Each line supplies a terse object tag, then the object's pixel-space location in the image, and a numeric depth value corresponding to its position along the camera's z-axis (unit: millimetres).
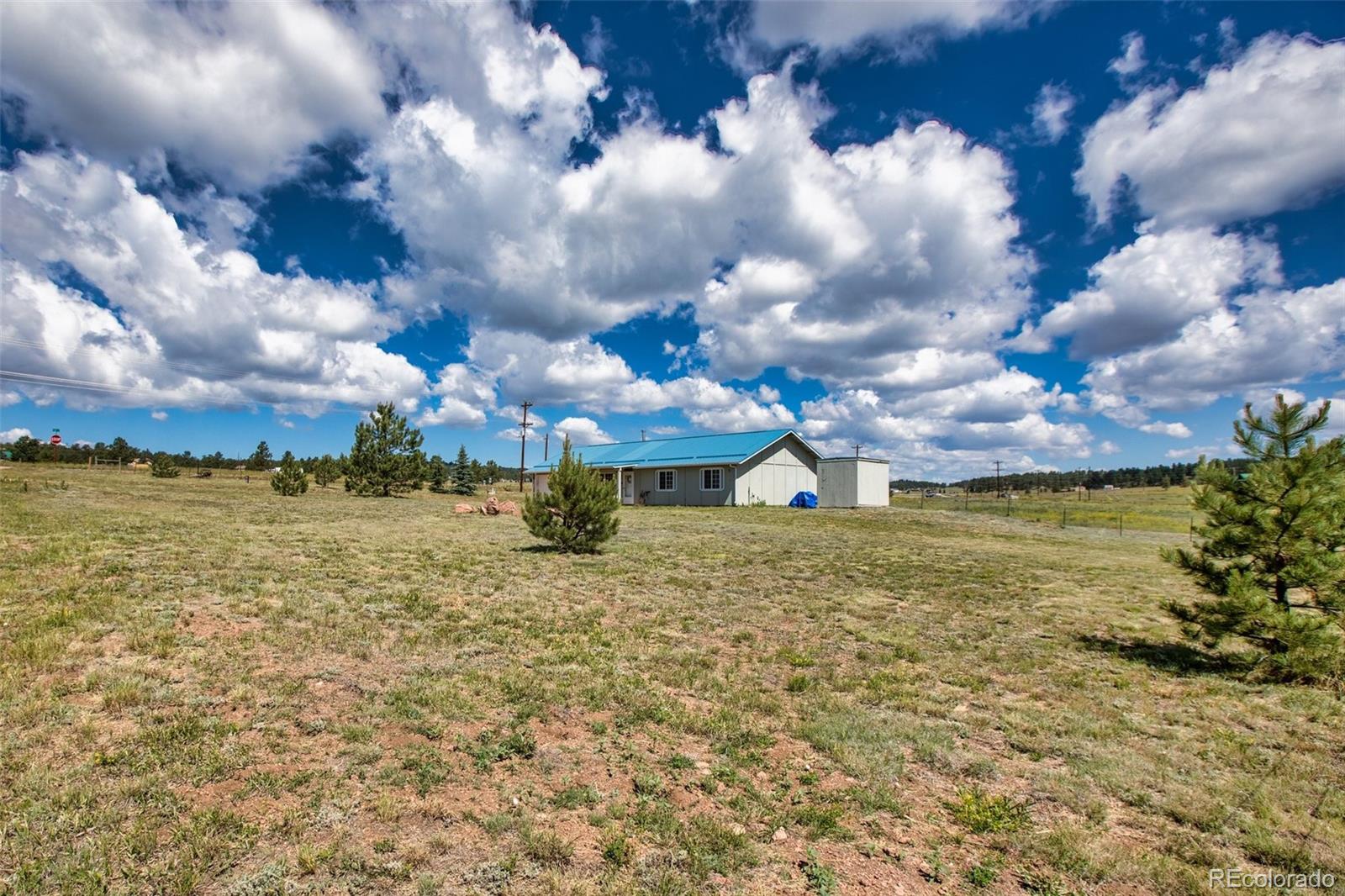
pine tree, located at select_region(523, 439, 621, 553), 14703
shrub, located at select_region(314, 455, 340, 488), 48719
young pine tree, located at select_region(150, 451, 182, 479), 47875
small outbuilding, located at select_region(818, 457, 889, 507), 36781
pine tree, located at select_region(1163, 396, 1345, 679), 6660
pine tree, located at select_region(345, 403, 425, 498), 36750
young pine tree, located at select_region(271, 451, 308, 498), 33688
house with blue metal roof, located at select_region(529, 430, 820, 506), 34625
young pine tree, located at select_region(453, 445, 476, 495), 54969
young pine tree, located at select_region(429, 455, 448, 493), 53269
